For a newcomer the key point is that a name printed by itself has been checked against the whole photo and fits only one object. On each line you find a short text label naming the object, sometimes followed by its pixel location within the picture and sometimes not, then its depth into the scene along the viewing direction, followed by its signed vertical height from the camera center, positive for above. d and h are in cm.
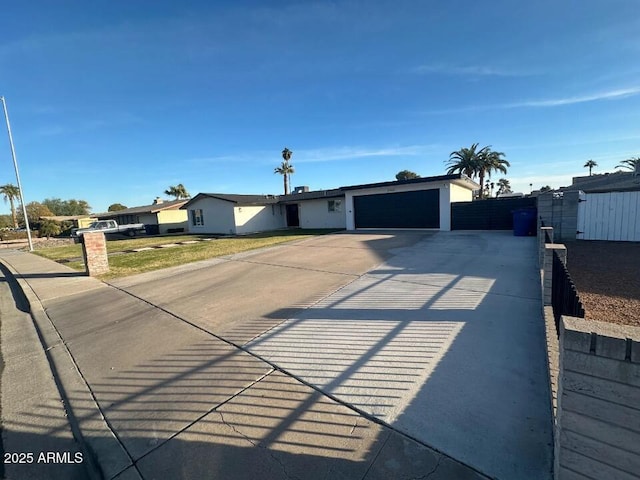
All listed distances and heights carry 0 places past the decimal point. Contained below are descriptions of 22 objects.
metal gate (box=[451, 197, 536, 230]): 1518 -64
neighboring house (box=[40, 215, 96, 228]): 2944 +46
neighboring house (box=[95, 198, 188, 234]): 3047 +24
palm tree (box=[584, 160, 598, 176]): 6272 +639
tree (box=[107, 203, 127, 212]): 8281 +427
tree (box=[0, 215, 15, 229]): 5798 +146
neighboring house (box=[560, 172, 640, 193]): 1901 +99
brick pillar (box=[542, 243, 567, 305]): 416 -106
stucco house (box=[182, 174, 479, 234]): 1697 +19
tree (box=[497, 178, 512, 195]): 7160 +356
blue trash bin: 1294 -104
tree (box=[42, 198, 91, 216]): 7969 +492
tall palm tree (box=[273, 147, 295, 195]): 4559 +671
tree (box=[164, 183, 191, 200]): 5803 +521
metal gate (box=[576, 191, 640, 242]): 965 -76
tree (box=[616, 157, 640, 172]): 2201 +231
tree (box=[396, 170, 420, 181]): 6094 +633
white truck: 2550 -50
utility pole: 1873 +534
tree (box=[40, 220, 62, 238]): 3462 -33
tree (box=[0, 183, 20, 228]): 5728 +656
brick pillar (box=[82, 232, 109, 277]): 951 -98
